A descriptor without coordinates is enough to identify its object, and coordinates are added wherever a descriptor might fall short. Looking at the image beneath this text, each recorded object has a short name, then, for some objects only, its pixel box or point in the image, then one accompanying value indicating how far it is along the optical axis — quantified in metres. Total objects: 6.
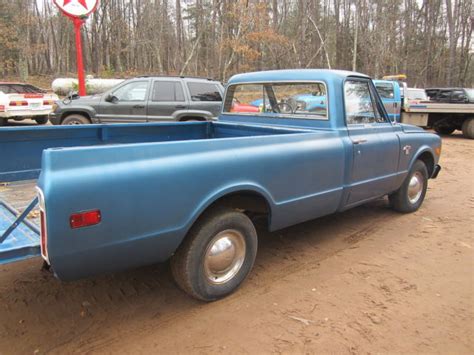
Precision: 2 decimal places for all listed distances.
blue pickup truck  2.36
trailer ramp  2.42
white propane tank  22.27
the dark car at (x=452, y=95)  15.00
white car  12.62
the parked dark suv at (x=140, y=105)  9.73
